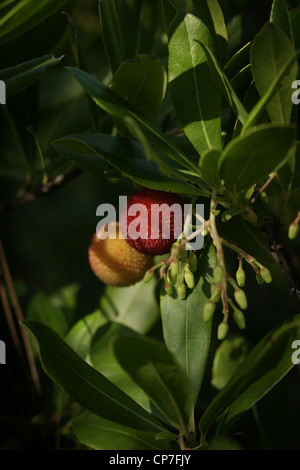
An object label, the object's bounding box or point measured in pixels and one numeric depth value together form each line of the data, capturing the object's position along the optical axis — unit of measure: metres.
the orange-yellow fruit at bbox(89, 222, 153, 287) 0.32
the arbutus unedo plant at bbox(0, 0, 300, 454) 0.26
